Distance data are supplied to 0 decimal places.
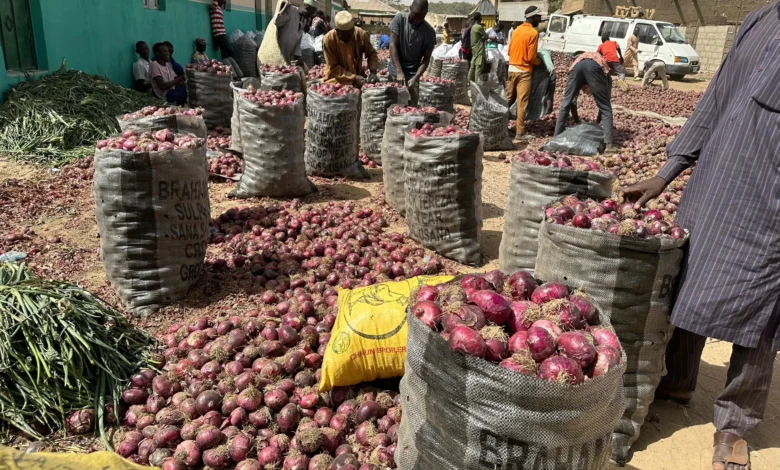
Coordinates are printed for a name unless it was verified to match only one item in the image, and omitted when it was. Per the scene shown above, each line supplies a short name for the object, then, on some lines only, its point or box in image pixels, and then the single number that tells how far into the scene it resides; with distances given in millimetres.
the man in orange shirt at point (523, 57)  8500
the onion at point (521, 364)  1549
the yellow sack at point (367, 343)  2559
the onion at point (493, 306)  1771
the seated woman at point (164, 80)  8828
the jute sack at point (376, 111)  6977
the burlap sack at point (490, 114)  8328
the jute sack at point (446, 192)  4266
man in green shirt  10594
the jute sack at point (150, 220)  3297
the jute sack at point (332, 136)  6102
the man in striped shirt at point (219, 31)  12422
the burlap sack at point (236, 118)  5824
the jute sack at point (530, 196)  3562
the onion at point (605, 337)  1730
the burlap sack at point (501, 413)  1491
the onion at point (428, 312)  1723
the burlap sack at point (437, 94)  8773
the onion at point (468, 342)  1556
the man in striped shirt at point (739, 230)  2195
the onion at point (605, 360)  1606
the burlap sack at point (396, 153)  5398
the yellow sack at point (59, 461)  1218
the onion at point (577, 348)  1617
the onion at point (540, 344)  1629
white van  17609
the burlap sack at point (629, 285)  2334
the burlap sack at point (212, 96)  7961
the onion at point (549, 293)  1934
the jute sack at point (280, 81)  7785
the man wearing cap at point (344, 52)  6539
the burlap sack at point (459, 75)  12555
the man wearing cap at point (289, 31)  9008
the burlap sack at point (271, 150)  5320
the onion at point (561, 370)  1509
